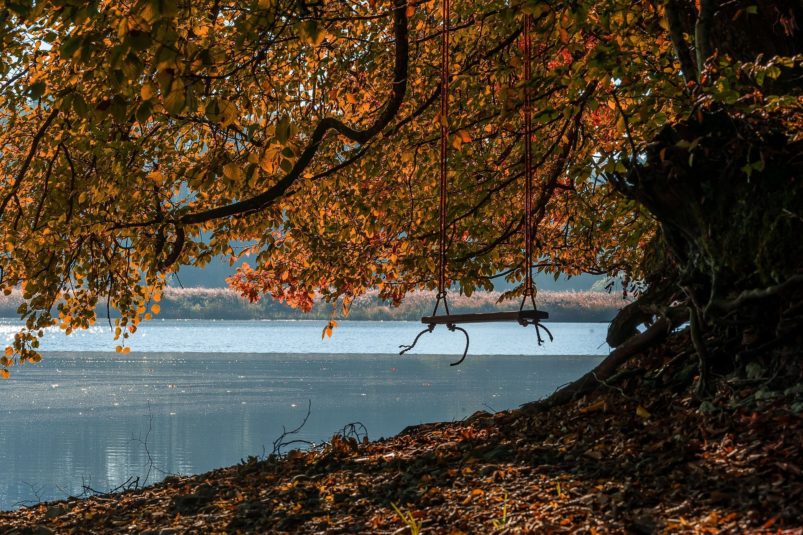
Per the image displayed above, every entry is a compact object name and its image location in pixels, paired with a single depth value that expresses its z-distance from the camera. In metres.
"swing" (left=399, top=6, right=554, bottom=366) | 12.06
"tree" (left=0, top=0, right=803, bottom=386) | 13.69
